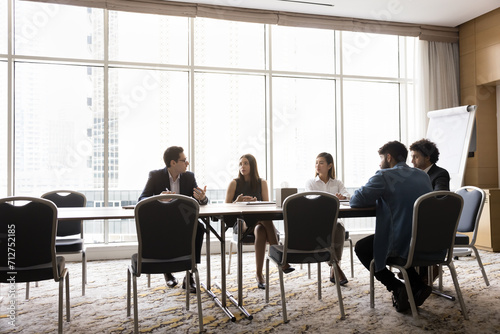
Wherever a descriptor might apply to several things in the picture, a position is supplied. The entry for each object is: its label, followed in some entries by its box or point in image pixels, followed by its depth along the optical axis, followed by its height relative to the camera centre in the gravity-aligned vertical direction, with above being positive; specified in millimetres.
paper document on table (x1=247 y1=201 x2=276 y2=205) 3912 -270
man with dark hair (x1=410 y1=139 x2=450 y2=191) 3975 +89
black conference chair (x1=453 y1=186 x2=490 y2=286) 3791 -451
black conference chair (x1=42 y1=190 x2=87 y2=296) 4006 -294
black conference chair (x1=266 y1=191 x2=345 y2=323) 2949 -382
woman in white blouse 4449 -90
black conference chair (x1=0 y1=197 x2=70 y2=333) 2531 -377
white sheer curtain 6590 +1282
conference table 3051 -286
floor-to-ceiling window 5500 +980
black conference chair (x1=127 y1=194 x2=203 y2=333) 2688 -376
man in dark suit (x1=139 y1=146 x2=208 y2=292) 3945 -76
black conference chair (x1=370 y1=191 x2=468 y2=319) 2889 -399
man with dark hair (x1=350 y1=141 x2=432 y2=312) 3053 -302
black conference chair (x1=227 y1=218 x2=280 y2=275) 4176 -611
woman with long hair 4508 -125
